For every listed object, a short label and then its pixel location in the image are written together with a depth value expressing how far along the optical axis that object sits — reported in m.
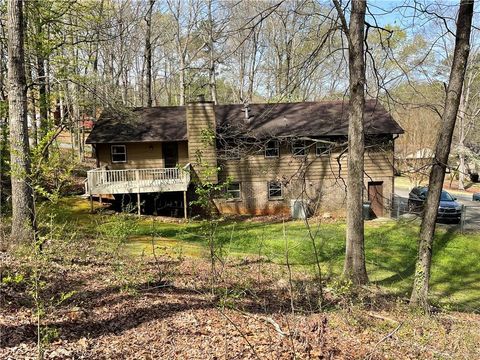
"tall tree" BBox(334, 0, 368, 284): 9.22
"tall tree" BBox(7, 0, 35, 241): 8.95
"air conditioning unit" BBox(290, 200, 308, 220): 21.22
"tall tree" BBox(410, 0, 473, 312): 7.77
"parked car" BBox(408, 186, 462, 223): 19.66
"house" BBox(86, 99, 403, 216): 22.02
